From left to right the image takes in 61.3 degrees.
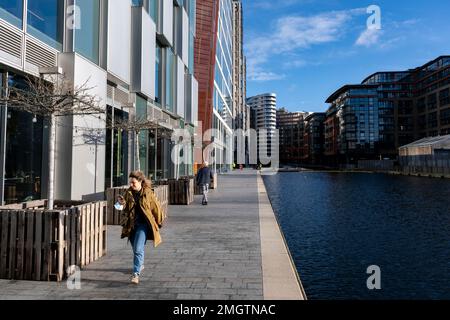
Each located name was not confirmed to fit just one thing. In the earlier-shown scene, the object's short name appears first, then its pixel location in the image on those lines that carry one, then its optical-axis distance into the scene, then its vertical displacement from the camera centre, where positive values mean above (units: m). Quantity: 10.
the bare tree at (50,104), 6.21 +1.15
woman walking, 5.45 -0.59
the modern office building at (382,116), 112.31 +16.90
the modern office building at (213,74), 39.72 +11.57
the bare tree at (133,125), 12.36 +1.61
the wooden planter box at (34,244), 5.26 -1.00
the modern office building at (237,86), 93.14 +23.33
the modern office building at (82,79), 8.52 +2.76
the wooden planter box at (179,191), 15.07 -0.75
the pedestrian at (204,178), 14.84 -0.24
